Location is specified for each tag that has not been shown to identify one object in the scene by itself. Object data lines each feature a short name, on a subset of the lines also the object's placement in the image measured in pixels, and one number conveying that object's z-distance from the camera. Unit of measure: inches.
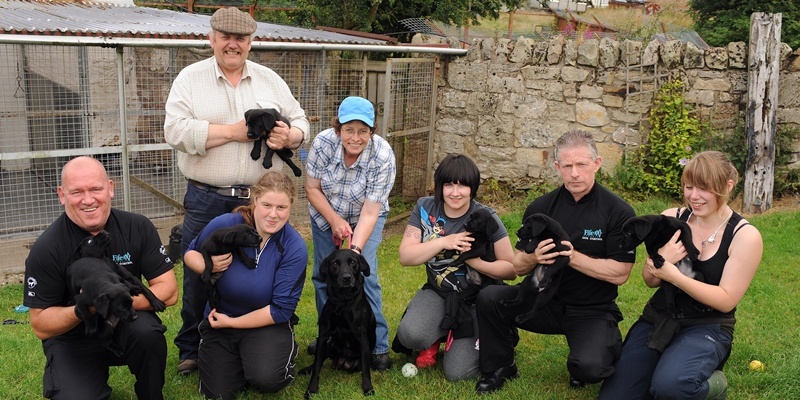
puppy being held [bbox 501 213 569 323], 152.1
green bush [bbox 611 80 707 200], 323.9
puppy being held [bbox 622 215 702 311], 142.6
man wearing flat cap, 165.0
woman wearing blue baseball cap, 176.4
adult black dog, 162.2
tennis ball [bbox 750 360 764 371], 173.6
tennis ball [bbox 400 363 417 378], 175.5
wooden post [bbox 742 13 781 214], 319.0
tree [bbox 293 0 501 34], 494.0
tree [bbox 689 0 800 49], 458.6
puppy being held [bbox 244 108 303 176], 162.7
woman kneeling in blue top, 158.7
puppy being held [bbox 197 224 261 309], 149.6
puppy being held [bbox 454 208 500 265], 164.2
